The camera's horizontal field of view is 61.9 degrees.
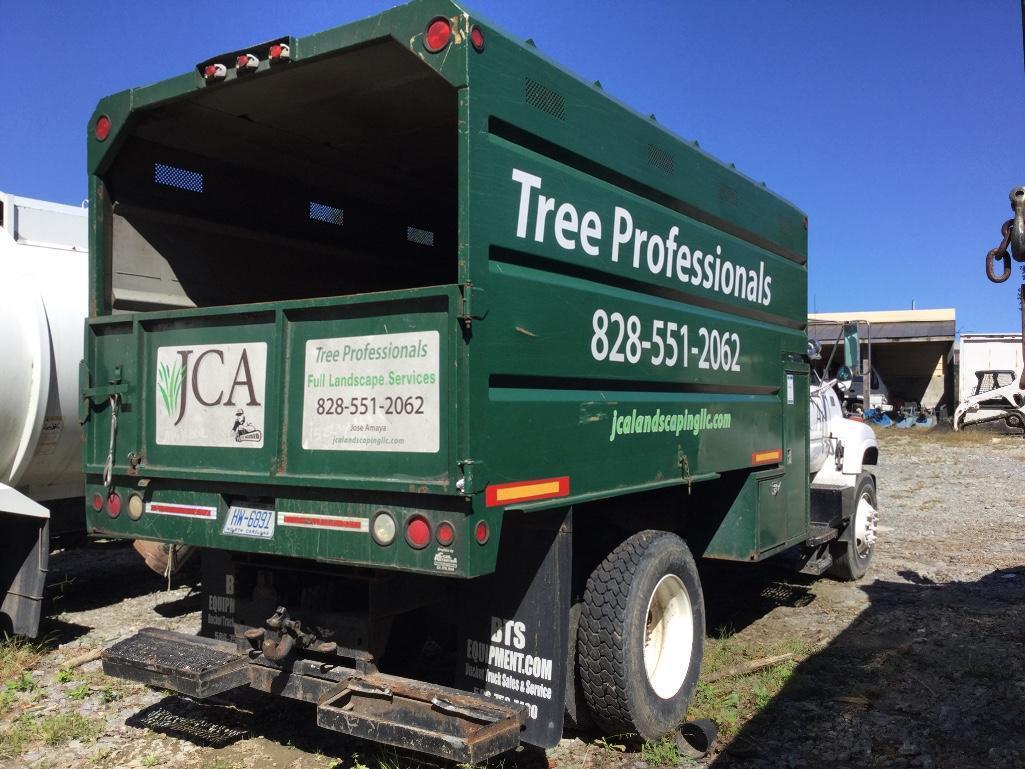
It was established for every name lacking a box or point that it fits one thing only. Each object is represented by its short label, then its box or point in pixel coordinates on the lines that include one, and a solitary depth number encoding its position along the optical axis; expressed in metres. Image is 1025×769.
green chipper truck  3.27
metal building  29.70
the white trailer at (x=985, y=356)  27.59
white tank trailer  5.71
